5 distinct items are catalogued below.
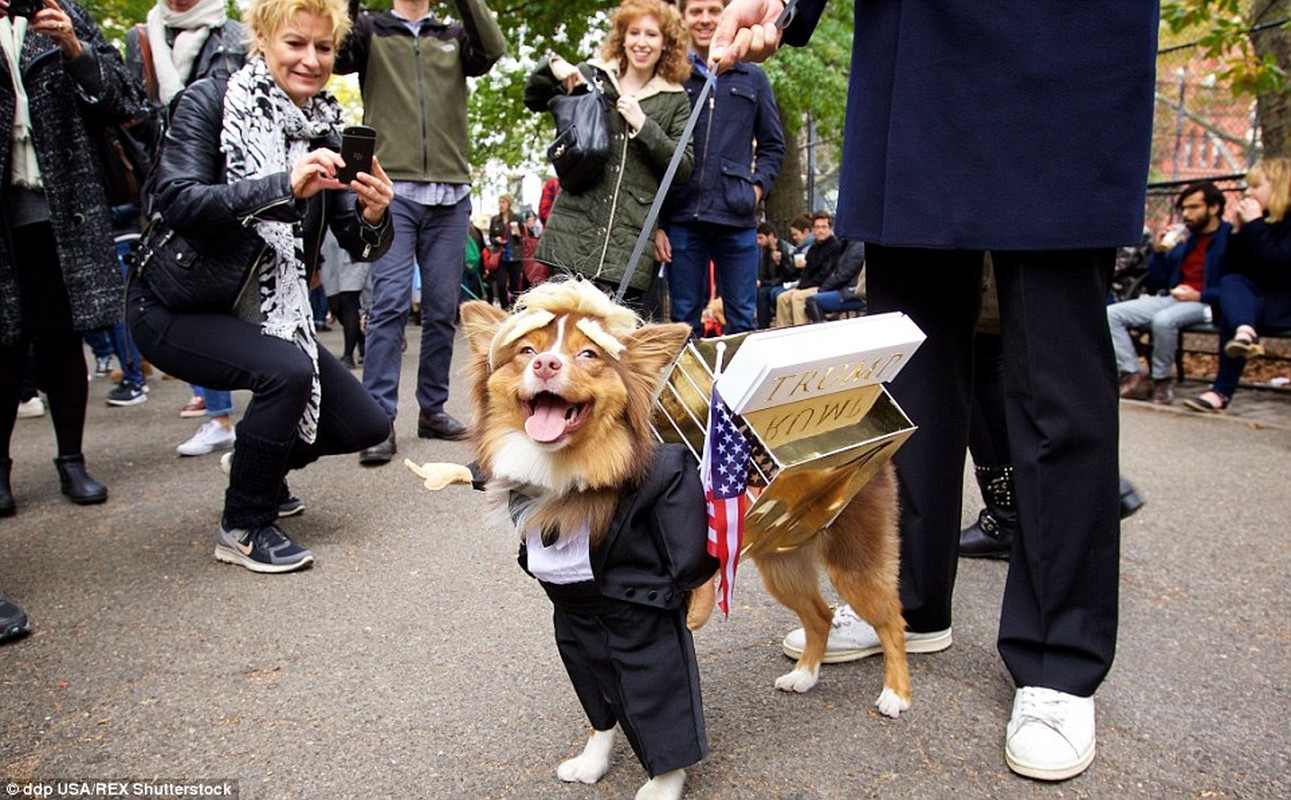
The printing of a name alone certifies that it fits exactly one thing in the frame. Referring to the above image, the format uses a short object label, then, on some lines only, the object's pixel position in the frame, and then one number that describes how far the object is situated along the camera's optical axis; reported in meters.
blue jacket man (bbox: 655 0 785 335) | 5.61
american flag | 1.93
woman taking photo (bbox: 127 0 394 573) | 3.47
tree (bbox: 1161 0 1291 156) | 7.70
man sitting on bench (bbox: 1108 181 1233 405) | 7.59
